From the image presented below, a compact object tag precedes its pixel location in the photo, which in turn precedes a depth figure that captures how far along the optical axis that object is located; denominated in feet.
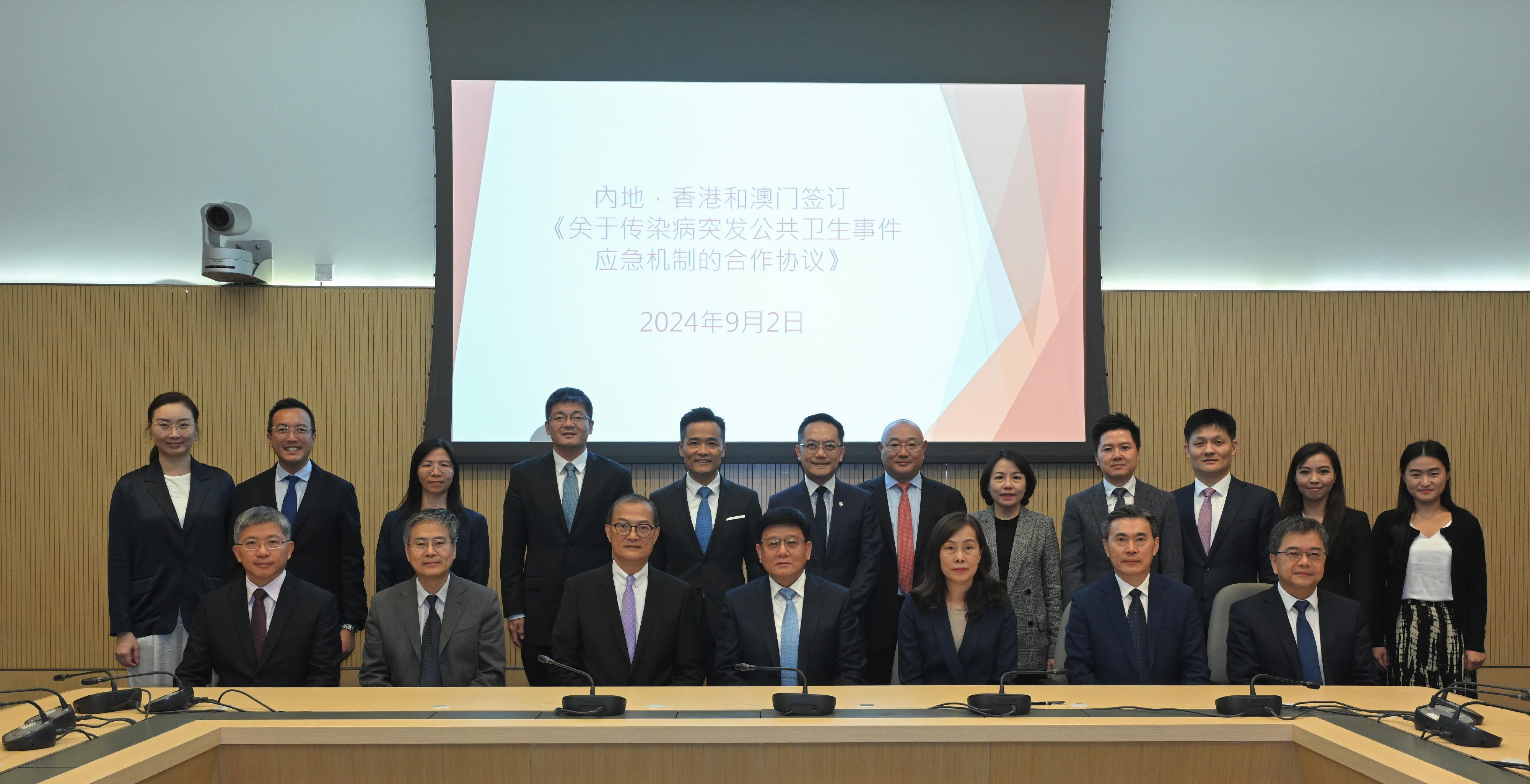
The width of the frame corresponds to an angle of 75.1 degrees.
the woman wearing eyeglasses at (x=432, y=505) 10.94
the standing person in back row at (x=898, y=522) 11.04
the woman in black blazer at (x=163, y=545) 10.51
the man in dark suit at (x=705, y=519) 10.77
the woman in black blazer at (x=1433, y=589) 10.70
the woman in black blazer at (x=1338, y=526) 10.77
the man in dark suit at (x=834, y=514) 10.84
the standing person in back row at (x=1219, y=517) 10.65
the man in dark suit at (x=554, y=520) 11.11
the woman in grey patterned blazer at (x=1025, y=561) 10.66
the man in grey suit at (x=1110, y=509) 10.69
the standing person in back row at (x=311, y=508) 10.91
